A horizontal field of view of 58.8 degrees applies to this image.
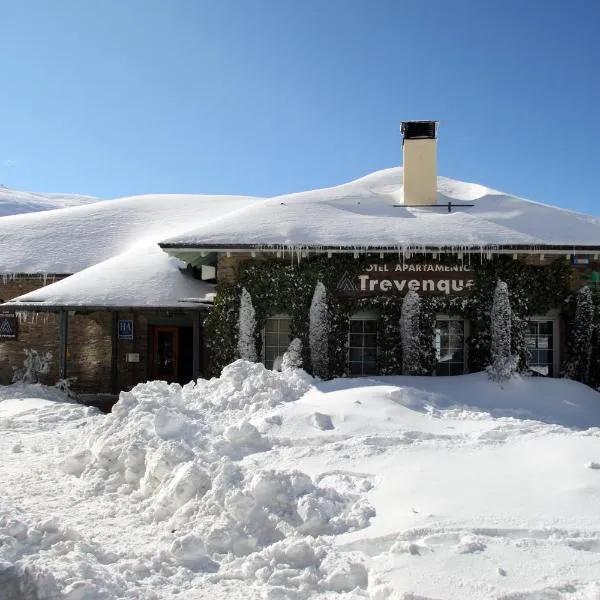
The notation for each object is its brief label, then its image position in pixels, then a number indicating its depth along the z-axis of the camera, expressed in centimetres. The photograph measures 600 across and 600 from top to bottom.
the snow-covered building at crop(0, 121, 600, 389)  1031
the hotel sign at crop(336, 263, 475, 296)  1045
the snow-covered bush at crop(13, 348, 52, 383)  1402
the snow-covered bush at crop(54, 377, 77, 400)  1237
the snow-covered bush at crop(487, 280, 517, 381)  1010
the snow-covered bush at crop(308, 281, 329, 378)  1047
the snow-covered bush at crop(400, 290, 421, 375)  1030
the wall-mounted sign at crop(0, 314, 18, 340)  1444
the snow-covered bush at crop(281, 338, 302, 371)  1012
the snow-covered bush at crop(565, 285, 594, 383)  1018
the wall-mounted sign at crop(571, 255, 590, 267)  1035
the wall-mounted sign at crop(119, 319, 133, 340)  1378
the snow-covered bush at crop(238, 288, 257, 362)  1070
